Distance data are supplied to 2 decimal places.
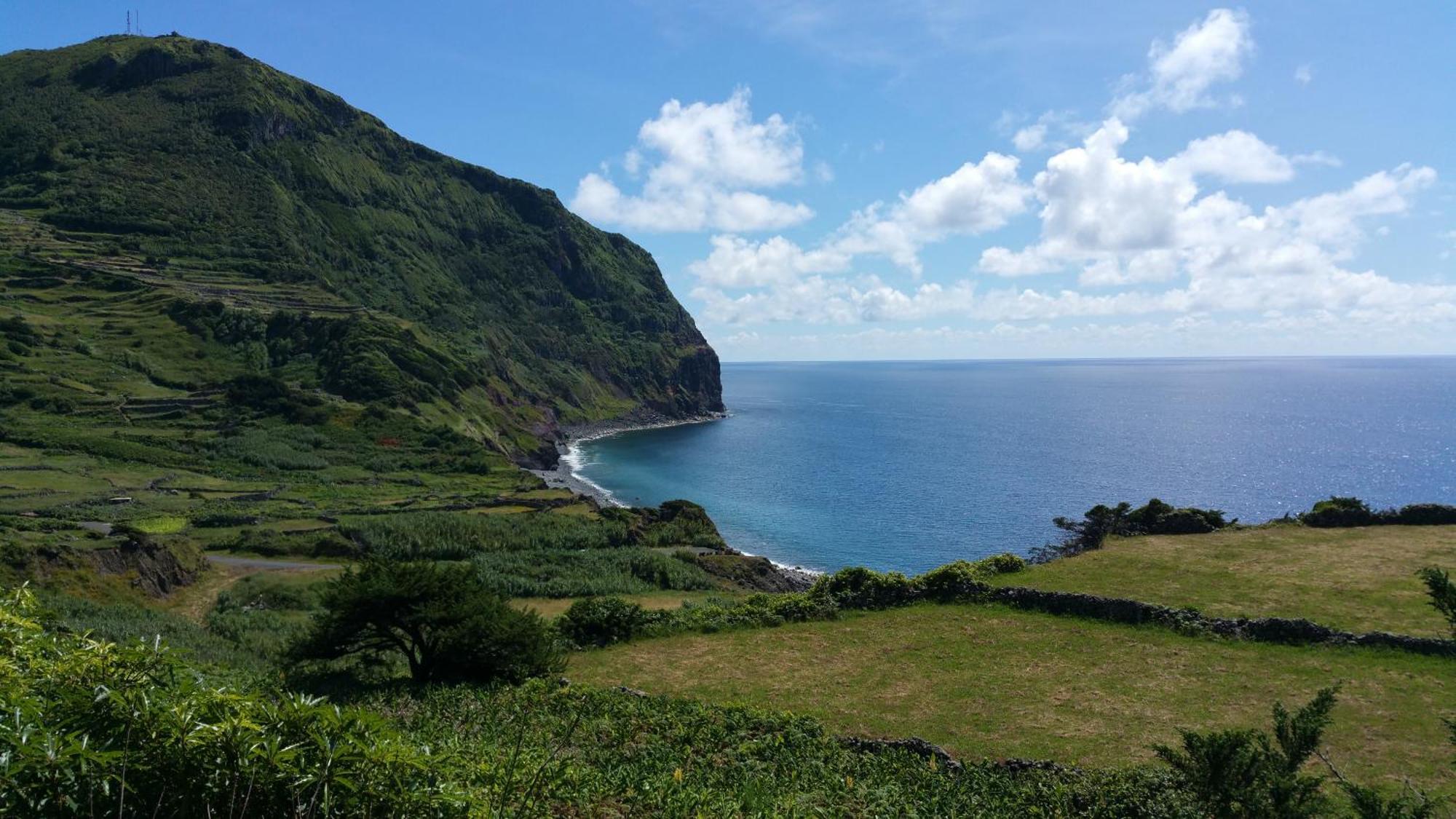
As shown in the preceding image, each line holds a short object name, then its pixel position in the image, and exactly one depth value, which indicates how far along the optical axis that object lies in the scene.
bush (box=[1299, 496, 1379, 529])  34.16
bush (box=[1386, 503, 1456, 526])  33.19
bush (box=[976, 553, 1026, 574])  31.97
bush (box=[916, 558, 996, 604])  30.06
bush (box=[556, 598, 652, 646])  28.78
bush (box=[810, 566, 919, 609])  30.56
